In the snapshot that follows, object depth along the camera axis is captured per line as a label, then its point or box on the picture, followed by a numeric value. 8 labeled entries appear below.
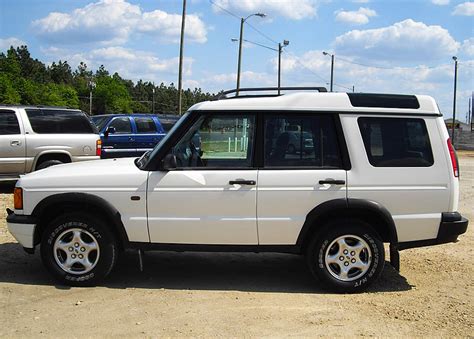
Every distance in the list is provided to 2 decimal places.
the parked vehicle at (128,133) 15.02
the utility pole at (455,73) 46.60
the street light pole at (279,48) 40.94
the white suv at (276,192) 5.07
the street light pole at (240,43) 32.36
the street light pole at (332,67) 49.25
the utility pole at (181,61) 26.80
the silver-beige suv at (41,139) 11.05
